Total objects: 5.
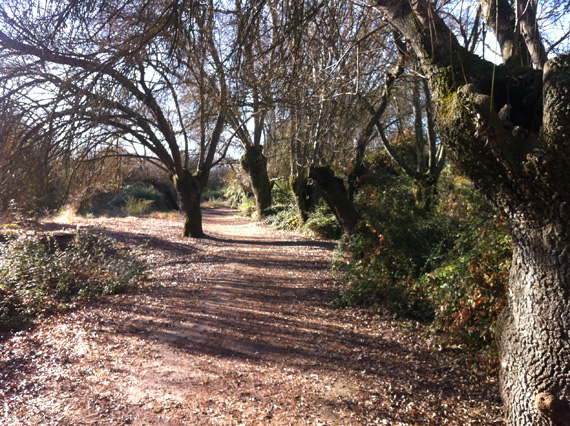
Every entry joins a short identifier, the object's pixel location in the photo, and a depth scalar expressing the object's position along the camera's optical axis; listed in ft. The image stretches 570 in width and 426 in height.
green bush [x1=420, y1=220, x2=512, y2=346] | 13.20
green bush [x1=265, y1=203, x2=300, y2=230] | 53.96
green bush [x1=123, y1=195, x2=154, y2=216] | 76.02
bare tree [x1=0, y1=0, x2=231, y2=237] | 13.39
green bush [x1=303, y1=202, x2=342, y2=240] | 42.73
